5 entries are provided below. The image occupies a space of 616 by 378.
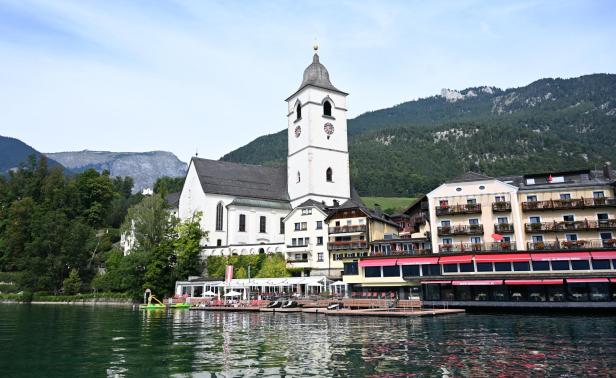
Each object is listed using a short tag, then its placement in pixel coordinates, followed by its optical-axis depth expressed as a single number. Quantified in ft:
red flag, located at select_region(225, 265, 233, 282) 204.03
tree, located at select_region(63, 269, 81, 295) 261.03
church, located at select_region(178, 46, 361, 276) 248.93
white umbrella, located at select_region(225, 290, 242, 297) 199.62
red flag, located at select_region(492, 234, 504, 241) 167.43
